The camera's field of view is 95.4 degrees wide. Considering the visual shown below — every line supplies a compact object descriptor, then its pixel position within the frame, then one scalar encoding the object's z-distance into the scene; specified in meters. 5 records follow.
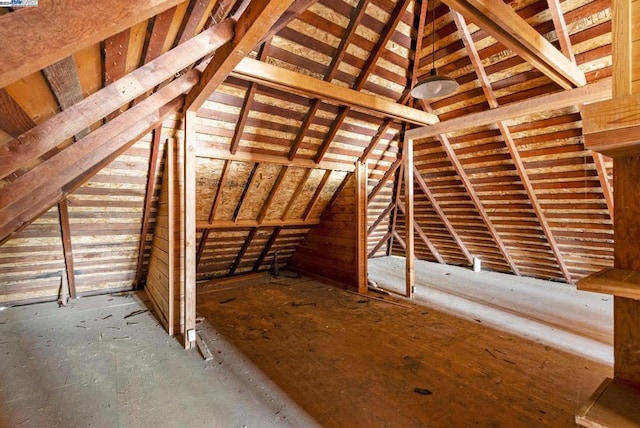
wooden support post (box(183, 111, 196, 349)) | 2.96
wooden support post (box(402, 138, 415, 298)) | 4.57
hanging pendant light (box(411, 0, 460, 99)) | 2.41
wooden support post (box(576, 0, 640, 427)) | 0.71
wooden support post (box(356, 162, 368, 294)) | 4.83
